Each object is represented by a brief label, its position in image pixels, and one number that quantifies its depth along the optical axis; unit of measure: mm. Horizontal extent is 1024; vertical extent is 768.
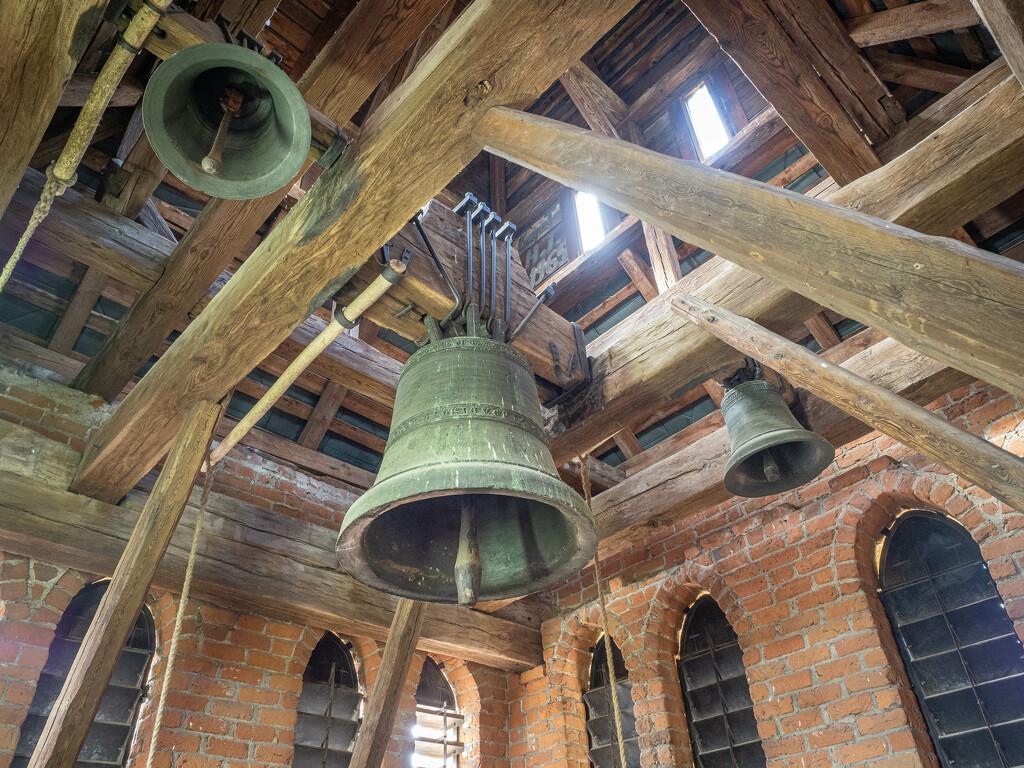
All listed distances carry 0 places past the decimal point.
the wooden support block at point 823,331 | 4137
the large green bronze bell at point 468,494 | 1659
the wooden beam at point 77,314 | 3416
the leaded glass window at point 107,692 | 3051
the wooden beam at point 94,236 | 2719
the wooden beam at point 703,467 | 2900
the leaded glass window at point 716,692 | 3695
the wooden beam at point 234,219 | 2311
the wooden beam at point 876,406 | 1597
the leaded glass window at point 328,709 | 3697
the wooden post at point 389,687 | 2791
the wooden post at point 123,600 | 2092
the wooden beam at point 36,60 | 1615
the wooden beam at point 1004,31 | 1582
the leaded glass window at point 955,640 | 3027
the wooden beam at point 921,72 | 3257
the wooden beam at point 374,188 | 1588
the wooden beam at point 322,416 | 4375
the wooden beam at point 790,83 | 2676
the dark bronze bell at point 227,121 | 1704
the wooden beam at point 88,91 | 2434
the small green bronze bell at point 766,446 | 2633
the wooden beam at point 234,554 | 2891
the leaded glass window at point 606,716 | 4113
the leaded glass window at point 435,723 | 4102
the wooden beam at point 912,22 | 2859
